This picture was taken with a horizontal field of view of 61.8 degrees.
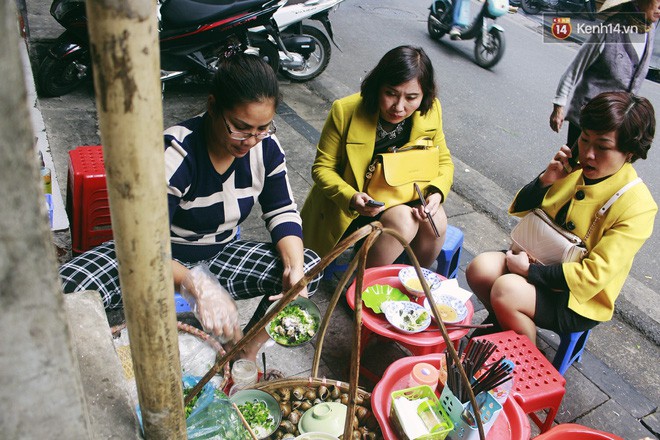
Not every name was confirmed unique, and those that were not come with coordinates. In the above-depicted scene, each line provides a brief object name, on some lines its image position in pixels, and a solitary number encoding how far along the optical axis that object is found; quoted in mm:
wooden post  646
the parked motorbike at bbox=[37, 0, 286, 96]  4723
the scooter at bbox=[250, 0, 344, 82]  5652
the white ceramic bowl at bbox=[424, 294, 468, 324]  2438
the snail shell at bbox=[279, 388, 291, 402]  2029
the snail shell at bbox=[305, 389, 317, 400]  2037
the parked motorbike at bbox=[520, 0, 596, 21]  11023
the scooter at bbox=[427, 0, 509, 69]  7547
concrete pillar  581
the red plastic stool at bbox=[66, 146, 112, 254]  2543
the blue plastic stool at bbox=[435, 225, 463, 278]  3088
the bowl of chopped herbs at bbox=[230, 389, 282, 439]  1920
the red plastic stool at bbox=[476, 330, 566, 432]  2117
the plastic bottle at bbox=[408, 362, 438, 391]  2021
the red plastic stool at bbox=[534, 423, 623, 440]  1863
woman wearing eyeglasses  1977
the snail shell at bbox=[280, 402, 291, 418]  1984
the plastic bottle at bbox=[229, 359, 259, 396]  2182
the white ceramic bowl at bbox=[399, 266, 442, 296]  2580
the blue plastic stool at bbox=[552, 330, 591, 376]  2541
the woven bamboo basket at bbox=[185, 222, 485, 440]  1106
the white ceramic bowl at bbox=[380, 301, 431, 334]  2361
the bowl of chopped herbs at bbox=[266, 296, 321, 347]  2232
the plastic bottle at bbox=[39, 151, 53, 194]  2654
